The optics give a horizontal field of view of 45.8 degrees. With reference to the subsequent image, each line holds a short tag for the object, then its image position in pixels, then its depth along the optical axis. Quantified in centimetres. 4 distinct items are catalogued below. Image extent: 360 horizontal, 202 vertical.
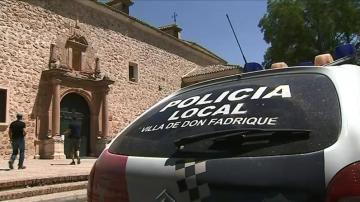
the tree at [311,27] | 2691
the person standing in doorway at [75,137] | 1419
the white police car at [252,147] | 150
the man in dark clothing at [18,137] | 1153
